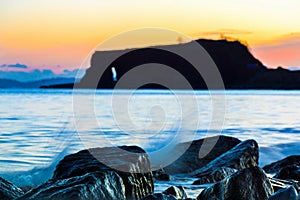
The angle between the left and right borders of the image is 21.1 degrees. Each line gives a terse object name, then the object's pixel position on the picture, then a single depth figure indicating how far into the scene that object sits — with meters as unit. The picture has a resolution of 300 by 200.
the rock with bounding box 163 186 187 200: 9.65
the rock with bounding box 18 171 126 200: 7.85
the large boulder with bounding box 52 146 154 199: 9.55
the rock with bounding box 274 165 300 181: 12.90
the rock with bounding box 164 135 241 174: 16.30
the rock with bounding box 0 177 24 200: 9.00
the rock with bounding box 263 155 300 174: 16.69
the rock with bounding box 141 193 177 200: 8.12
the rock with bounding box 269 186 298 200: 7.56
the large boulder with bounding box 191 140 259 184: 14.35
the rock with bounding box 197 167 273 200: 8.95
